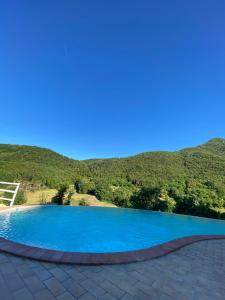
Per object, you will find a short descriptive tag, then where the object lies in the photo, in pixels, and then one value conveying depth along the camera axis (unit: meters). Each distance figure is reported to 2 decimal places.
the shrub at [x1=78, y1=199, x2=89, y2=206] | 18.02
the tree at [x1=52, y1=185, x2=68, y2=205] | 18.56
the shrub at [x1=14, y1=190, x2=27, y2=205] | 14.35
